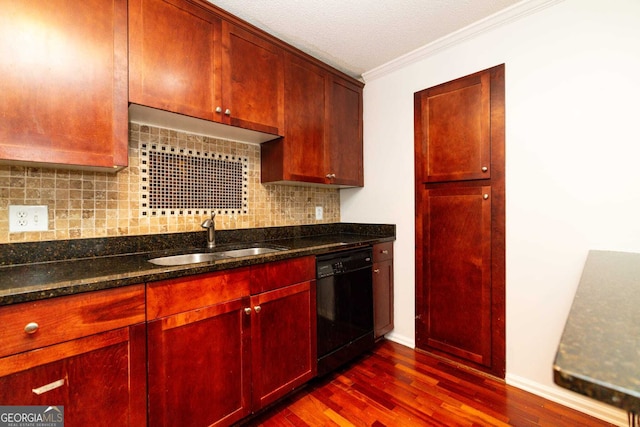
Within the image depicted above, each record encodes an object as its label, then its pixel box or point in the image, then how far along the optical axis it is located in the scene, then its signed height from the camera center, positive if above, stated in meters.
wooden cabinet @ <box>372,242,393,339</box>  2.23 -0.63
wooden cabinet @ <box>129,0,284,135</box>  1.37 +0.80
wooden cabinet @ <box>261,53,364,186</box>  2.02 +0.63
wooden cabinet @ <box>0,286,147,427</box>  0.89 -0.52
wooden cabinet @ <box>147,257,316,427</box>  1.18 -0.63
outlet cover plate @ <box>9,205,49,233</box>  1.30 -0.02
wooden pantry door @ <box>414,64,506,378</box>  1.89 -0.07
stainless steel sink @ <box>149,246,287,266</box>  1.63 -0.27
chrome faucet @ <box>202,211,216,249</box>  1.82 -0.13
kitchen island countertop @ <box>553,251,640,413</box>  0.37 -0.22
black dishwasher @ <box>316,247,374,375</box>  1.82 -0.66
